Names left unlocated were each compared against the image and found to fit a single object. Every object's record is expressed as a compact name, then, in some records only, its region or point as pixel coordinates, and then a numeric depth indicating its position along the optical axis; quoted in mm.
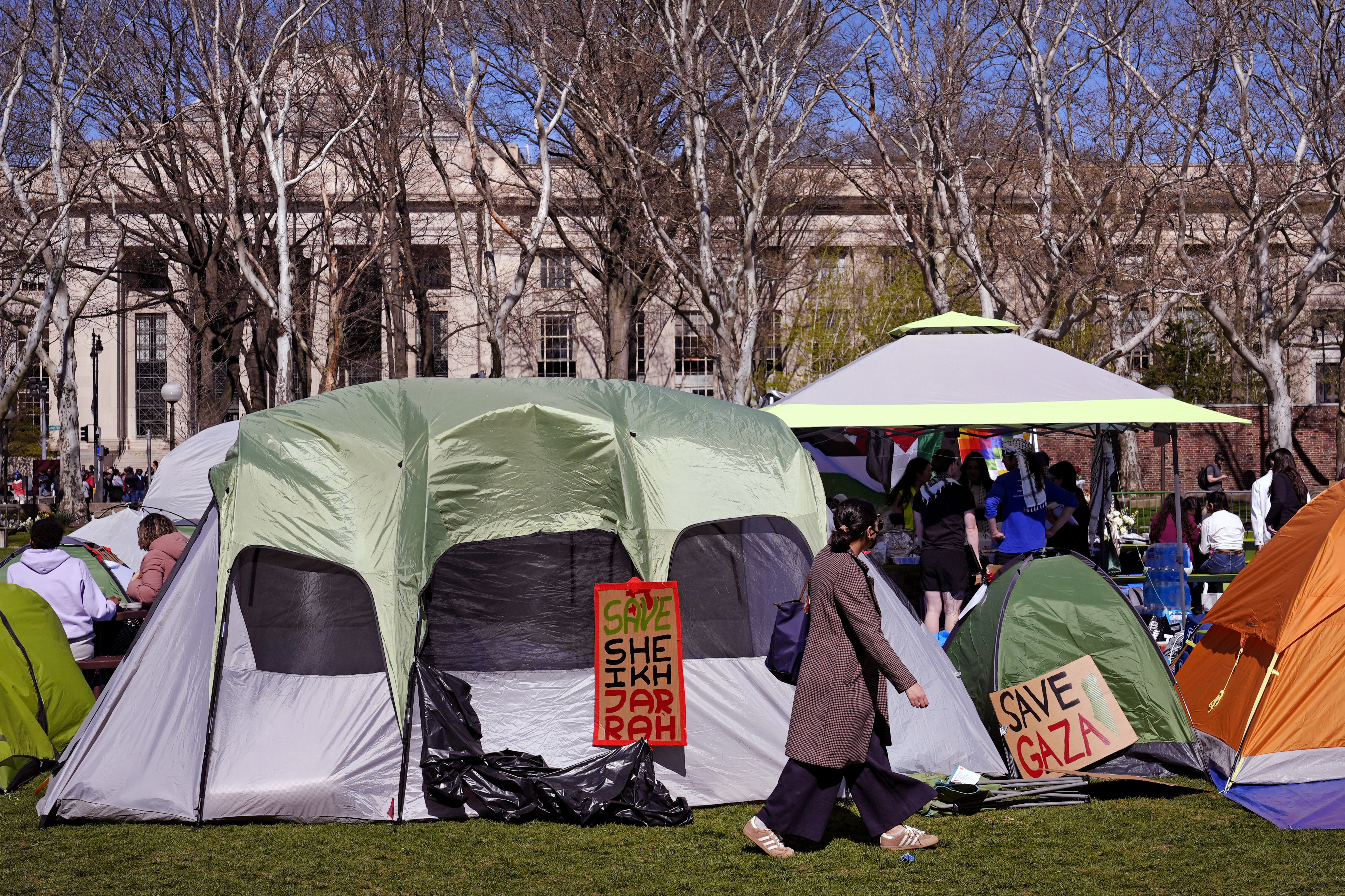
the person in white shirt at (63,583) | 8336
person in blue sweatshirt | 10406
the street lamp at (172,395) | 30547
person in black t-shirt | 9875
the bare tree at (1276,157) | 20062
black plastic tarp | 6562
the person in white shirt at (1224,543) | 11648
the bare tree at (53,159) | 19422
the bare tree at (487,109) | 19234
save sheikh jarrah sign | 6828
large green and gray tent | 6586
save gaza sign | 7043
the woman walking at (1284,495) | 12492
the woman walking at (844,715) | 5598
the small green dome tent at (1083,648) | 7188
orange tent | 6660
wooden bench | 8352
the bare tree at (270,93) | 19391
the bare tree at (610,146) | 19781
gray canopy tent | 10070
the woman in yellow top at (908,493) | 10984
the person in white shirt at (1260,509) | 13094
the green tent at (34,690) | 7223
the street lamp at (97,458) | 36938
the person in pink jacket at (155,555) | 9234
